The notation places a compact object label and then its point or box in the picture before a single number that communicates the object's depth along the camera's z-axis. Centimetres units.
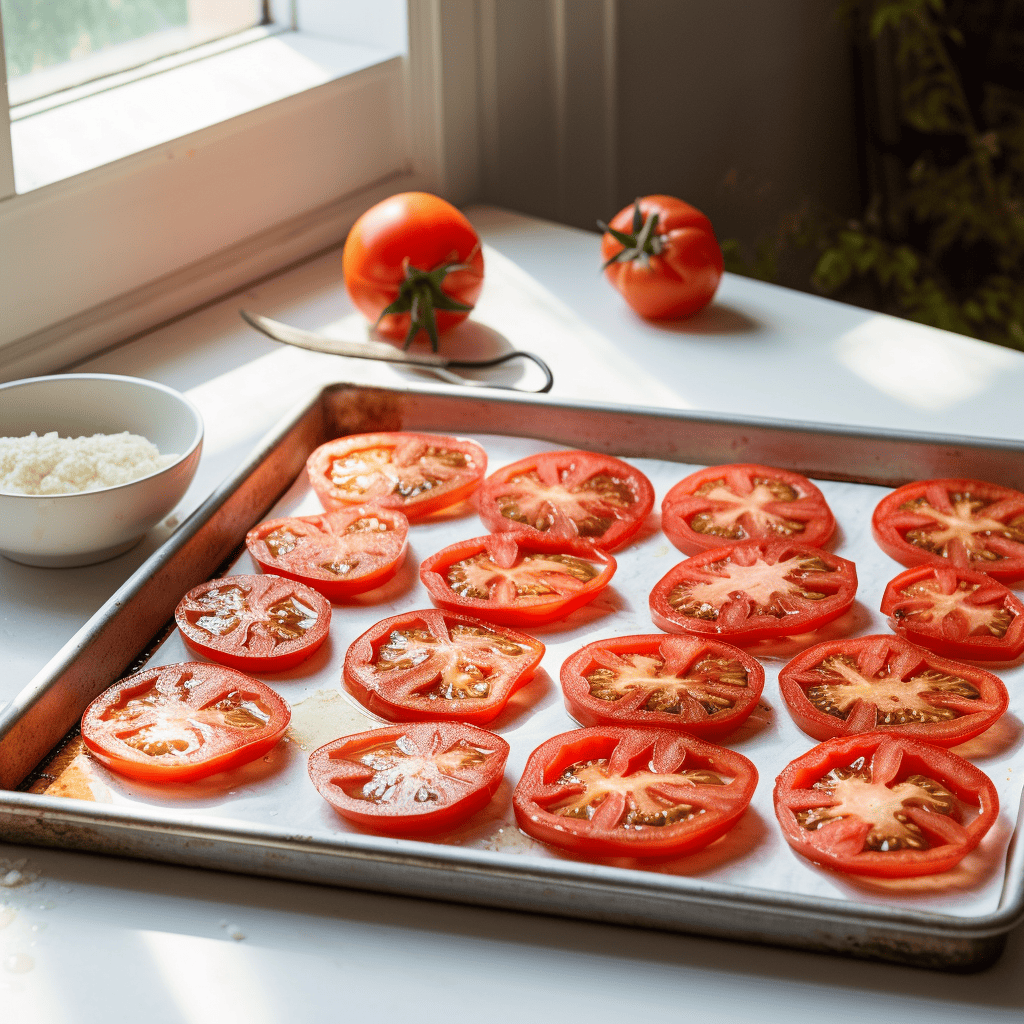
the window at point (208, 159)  151
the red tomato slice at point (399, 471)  129
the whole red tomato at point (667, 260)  164
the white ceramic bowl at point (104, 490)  110
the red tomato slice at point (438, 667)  100
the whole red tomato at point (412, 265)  156
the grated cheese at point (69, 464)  112
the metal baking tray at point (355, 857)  75
